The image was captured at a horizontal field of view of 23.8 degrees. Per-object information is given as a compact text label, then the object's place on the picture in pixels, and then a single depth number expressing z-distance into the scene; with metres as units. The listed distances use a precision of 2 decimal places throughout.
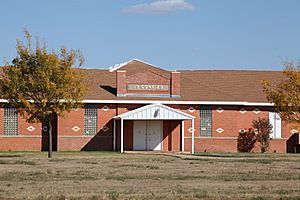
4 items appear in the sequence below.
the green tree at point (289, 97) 43.88
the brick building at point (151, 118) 52.12
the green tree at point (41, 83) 40.69
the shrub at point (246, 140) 55.56
